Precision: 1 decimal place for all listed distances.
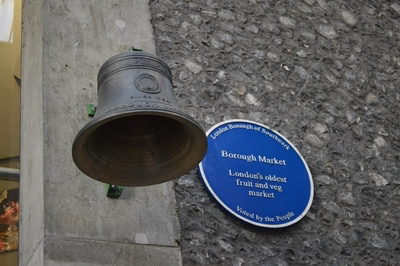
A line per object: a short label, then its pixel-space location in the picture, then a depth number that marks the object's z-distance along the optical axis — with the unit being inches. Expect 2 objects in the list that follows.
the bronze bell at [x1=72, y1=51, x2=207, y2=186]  123.1
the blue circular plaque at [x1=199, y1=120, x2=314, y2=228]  167.3
